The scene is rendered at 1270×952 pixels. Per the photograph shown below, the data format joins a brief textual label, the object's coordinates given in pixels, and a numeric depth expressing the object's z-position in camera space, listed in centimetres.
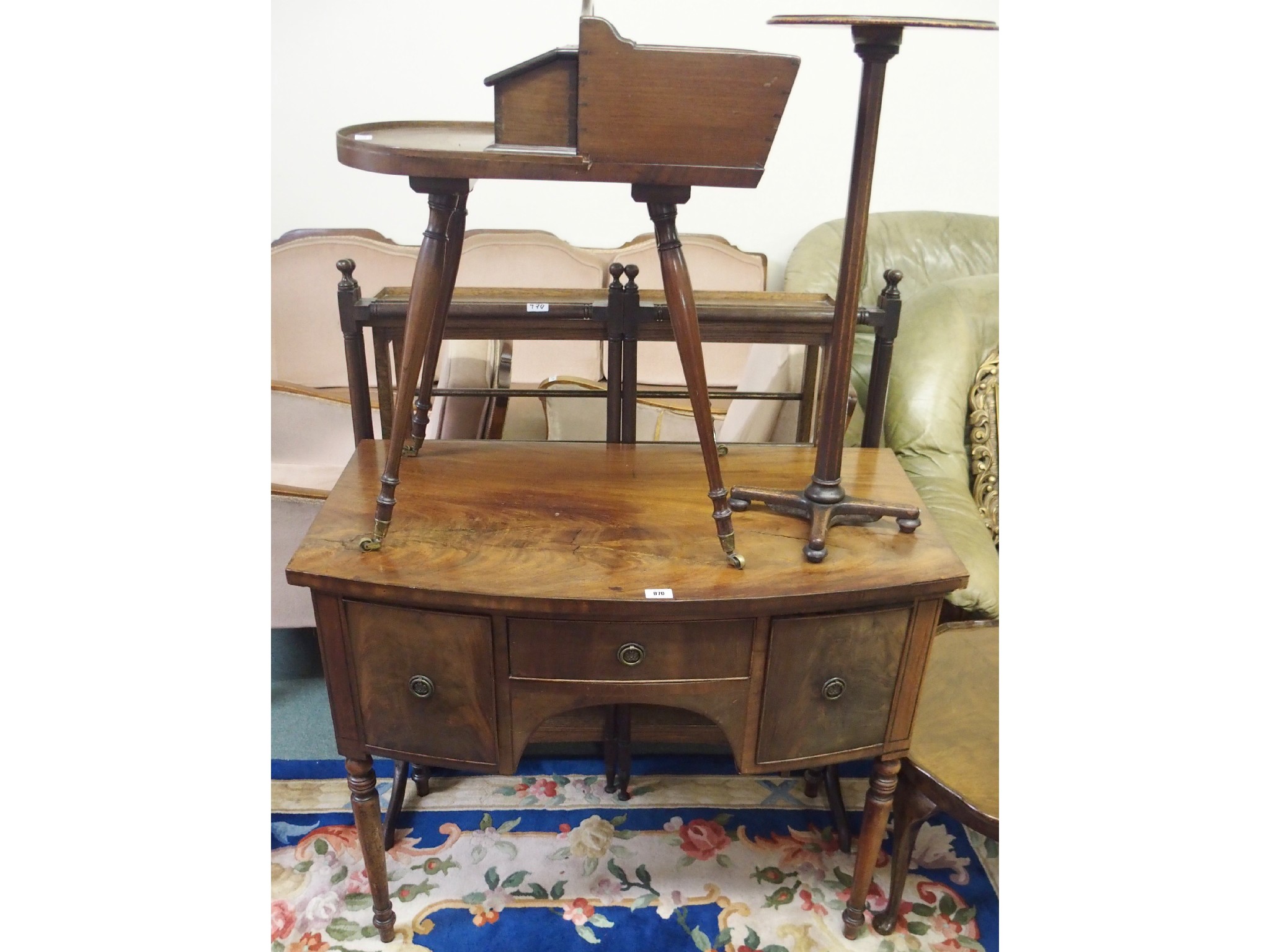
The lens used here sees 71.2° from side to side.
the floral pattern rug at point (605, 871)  172
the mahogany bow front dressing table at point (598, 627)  129
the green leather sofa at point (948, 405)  225
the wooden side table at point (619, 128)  108
